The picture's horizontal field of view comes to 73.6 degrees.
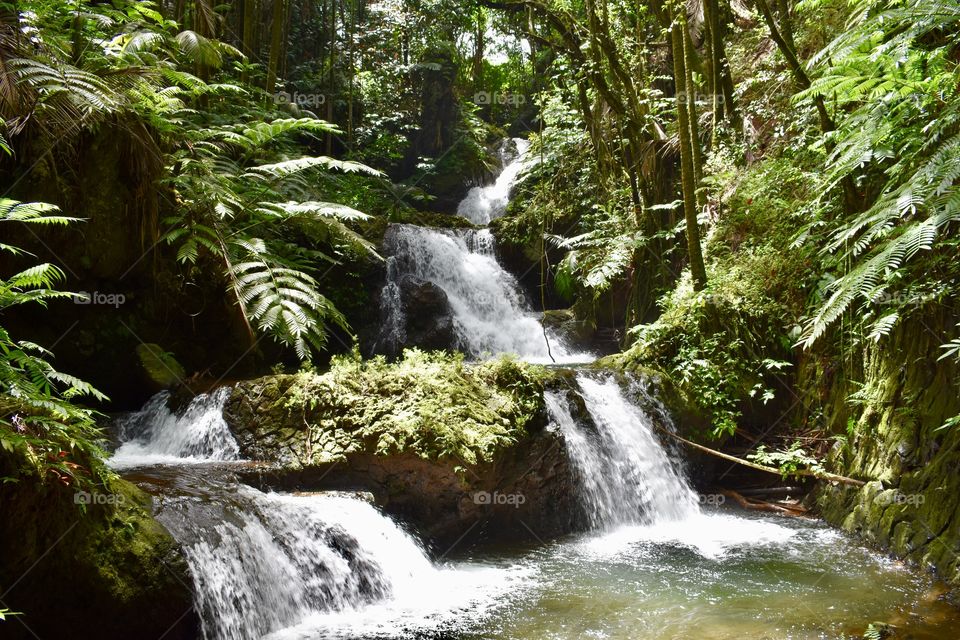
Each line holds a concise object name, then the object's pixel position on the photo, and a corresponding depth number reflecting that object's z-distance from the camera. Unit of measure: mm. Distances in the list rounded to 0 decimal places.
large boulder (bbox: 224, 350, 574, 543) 6242
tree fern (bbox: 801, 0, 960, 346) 4496
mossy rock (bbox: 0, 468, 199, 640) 3434
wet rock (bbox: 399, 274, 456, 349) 10969
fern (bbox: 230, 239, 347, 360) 6703
